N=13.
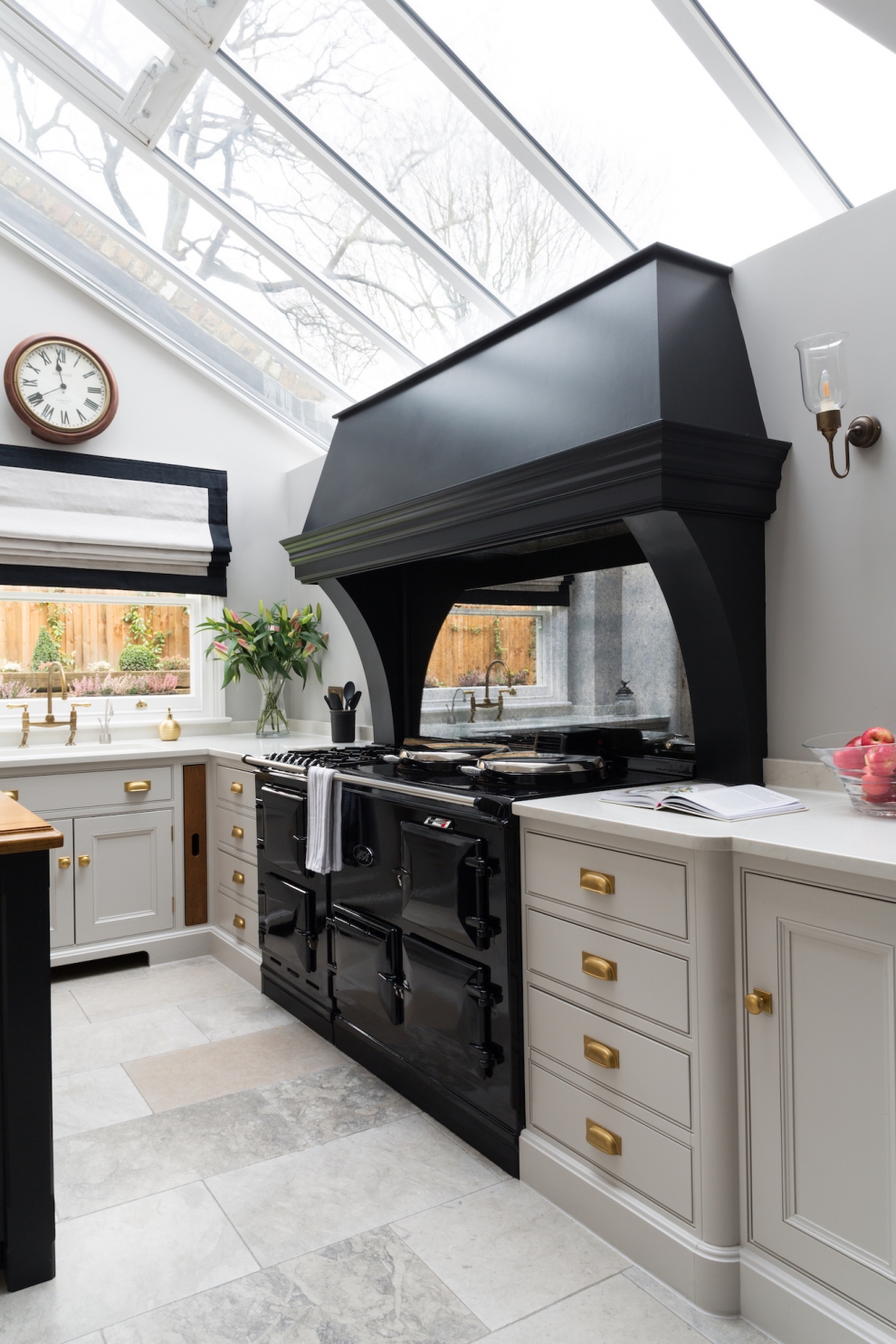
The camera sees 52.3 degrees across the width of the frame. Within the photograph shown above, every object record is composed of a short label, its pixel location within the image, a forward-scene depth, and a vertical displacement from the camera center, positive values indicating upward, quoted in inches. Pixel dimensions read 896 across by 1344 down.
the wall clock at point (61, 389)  160.9 +53.5
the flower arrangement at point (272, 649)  170.7 +6.6
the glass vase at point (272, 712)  175.3 -5.7
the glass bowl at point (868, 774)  71.7 -7.7
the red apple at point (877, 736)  73.2 -4.7
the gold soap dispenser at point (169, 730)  173.5 -8.8
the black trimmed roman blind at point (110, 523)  161.5 +30.0
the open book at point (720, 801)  72.6 -10.3
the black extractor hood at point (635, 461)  82.3 +21.2
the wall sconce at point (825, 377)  76.0 +25.3
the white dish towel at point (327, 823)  113.5 -17.5
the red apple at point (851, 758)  73.3 -6.5
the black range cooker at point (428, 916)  87.4 -26.3
